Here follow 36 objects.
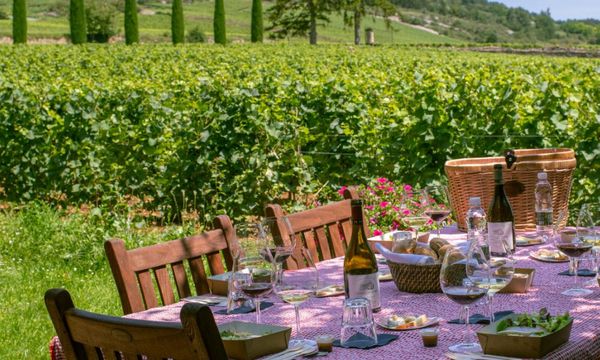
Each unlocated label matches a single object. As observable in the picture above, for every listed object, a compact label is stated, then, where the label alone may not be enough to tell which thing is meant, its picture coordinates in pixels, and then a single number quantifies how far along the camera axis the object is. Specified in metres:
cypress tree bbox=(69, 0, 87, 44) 51.94
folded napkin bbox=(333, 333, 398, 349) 2.68
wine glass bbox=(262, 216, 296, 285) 3.34
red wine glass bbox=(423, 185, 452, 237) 4.23
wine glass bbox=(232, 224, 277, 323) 2.97
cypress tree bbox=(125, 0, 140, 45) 53.41
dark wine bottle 3.88
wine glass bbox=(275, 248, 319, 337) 2.88
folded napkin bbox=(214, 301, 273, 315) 3.21
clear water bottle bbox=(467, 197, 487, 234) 3.90
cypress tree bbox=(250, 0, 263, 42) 58.09
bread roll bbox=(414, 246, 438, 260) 3.51
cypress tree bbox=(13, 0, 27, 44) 50.94
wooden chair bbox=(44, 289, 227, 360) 1.98
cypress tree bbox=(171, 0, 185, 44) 53.97
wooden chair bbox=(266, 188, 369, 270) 4.43
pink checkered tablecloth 2.62
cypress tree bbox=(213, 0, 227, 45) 55.22
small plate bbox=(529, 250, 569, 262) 3.86
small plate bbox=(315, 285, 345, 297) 3.41
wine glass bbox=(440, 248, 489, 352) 2.72
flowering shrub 8.12
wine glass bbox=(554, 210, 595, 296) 3.45
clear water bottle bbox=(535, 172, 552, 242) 4.37
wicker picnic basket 4.69
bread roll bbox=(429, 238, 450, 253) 3.50
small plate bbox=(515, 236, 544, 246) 4.28
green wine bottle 3.07
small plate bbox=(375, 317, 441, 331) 2.86
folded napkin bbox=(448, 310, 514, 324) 2.89
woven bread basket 3.35
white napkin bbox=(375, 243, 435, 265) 3.38
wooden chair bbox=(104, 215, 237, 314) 3.46
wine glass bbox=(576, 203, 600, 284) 3.49
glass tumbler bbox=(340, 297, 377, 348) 2.69
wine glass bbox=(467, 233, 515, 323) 2.75
